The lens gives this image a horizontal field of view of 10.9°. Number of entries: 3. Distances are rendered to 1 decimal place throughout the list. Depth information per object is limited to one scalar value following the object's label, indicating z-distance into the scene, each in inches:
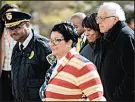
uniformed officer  299.7
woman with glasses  219.8
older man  264.5
